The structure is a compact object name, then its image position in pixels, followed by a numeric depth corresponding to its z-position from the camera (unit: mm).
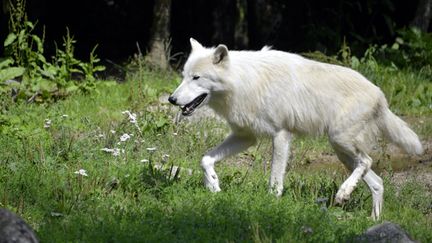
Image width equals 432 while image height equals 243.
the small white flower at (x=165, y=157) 15161
